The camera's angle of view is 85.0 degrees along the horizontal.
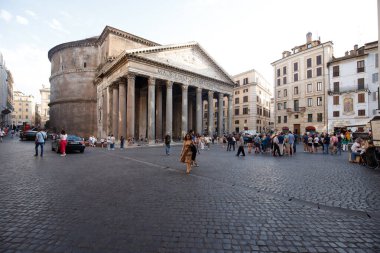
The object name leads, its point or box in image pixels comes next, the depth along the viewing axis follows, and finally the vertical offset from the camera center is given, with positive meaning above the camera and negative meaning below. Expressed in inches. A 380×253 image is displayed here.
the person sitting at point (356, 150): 438.8 -41.1
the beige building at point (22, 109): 3703.2 +406.5
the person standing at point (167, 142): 565.3 -29.9
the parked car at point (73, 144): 598.2 -38.3
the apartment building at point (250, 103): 2066.9 +291.8
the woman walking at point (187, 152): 316.9 -32.8
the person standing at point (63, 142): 532.4 -27.4
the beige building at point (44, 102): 3415.4 +493.9
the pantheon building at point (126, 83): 1035.9 +296.0
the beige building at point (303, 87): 1416.1 +325.7
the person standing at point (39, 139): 486.6 -17.8
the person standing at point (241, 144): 555.2 -36.7
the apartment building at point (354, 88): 1214.3 +267.4
